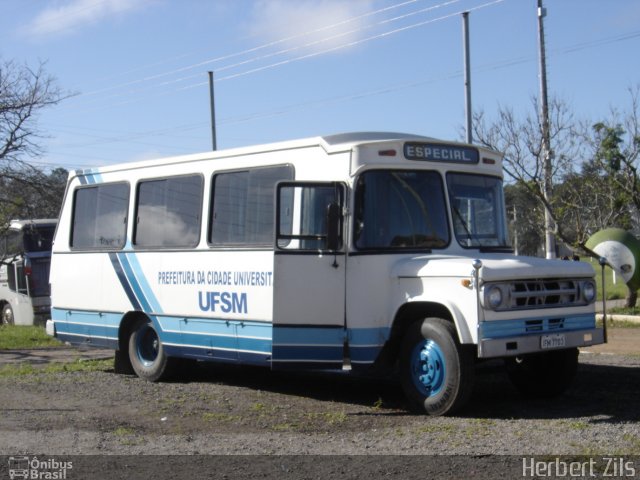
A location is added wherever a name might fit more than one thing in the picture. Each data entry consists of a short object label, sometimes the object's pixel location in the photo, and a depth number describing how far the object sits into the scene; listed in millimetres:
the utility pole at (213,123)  30625
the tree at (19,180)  20297
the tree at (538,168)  21250
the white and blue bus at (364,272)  9188
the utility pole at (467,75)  23522
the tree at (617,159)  22297
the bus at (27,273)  24859
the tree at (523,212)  24912
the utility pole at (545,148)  21547
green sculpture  22109
